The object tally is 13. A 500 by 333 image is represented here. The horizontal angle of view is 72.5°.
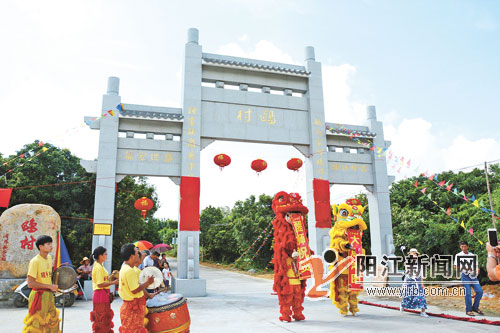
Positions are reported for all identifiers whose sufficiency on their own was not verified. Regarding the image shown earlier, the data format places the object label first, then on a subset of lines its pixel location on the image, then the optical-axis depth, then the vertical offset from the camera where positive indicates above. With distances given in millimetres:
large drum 3215 -750
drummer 3086 -561
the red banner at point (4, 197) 7156 +848
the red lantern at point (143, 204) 8227 +762
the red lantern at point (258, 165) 8586 +1718
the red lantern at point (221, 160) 8414 +1818
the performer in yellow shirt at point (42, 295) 3168 -542
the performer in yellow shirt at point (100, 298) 3645 -651
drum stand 3491 -540
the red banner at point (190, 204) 8477 +776
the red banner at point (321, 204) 9477 +809
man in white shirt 5469 -785
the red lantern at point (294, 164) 8938 +1802
